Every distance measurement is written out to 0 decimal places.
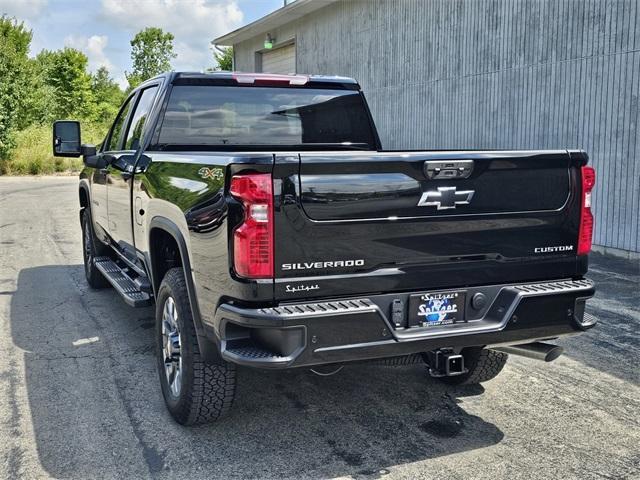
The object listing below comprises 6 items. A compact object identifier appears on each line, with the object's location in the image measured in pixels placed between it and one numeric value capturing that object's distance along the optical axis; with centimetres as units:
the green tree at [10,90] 2545
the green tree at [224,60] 5585
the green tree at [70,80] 5694
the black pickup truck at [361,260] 317
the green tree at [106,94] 7068
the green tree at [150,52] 8144
